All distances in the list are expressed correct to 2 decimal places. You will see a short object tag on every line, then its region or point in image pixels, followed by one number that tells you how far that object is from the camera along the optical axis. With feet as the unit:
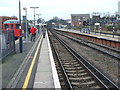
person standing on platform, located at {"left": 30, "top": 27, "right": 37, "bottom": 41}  82.10
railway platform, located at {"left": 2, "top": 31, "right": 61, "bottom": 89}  23.08
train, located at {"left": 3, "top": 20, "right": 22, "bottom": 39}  104.37
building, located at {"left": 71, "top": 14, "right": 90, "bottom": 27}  380.99
